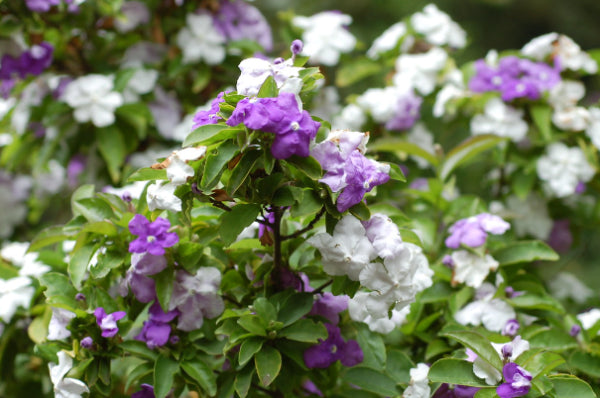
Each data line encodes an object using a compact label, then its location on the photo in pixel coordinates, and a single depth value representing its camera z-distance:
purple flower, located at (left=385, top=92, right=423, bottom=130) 1.42
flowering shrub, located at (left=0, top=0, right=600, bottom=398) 1.16
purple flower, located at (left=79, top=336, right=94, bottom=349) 1.19
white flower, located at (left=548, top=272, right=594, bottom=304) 1.43
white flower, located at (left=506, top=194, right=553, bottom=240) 1.43
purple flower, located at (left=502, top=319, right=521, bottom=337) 1.23
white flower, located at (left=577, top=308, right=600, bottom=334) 1.28
